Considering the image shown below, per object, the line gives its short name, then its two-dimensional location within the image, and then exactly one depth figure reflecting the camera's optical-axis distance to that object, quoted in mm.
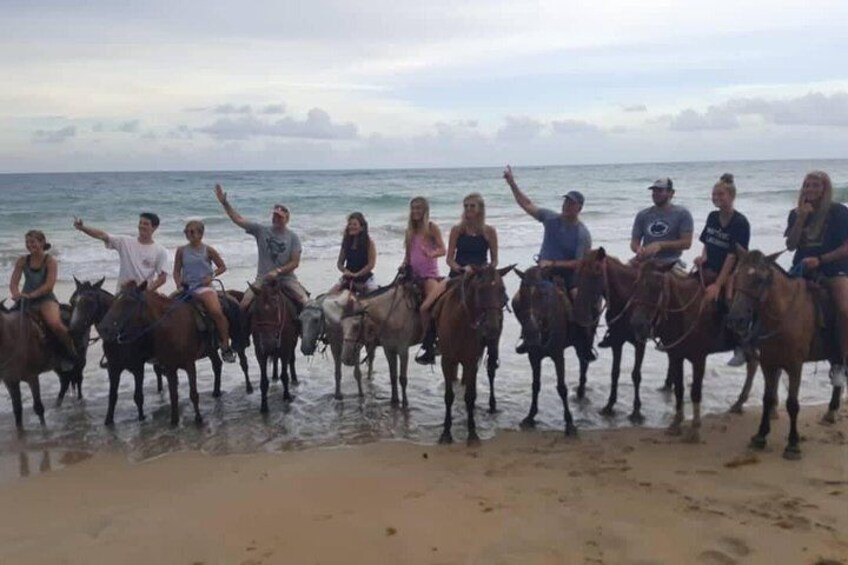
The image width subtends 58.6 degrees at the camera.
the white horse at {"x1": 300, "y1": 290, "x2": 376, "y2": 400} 9211
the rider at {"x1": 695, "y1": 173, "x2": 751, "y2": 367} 7797
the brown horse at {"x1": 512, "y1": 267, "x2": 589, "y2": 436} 7691
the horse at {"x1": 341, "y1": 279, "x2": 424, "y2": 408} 9305
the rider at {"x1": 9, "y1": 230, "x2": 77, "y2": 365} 8891
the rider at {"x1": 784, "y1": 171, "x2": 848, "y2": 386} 7344
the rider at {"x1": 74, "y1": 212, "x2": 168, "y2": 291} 9297
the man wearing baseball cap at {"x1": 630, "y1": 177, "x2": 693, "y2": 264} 8500
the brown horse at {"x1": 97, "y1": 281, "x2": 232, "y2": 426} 8414
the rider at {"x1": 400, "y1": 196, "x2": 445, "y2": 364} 9484
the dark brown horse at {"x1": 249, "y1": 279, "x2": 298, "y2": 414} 9117
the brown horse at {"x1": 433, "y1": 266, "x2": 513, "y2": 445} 7375
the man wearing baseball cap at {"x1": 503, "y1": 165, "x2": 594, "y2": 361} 8758
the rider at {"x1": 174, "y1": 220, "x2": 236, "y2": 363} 9258
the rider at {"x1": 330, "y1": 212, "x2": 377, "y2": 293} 9938
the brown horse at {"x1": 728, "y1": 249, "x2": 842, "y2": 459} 6883
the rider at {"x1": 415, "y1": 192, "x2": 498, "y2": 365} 8680
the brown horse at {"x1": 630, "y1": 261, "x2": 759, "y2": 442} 7625
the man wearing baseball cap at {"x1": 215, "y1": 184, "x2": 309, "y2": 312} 9883
